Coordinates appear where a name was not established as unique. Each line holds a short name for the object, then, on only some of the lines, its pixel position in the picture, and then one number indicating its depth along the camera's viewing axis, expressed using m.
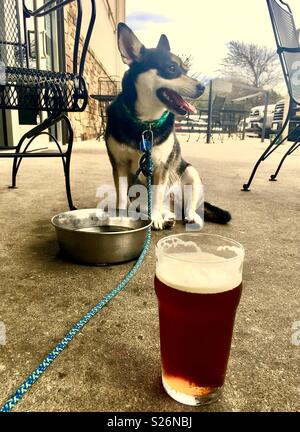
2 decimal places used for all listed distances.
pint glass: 0.49
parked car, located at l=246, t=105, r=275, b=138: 10.55
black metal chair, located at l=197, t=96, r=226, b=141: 10.88
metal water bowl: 1.08
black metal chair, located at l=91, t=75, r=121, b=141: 7.74
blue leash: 0.54
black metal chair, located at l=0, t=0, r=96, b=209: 1.42
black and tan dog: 1.56
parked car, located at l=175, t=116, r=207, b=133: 10.00
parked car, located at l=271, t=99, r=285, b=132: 8.88
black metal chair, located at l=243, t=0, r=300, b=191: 2.26
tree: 13.29
